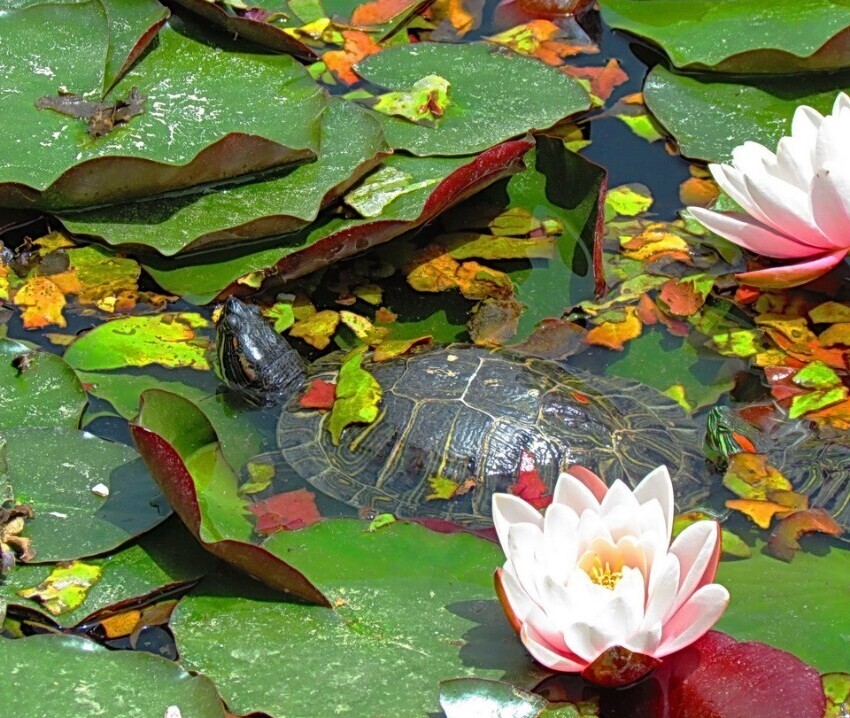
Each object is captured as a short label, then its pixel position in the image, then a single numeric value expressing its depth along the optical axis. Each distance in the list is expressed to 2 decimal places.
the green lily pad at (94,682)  4.66
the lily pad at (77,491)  5.58
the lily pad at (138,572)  5.37
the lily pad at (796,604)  5.09
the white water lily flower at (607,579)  4.60
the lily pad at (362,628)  4.86
